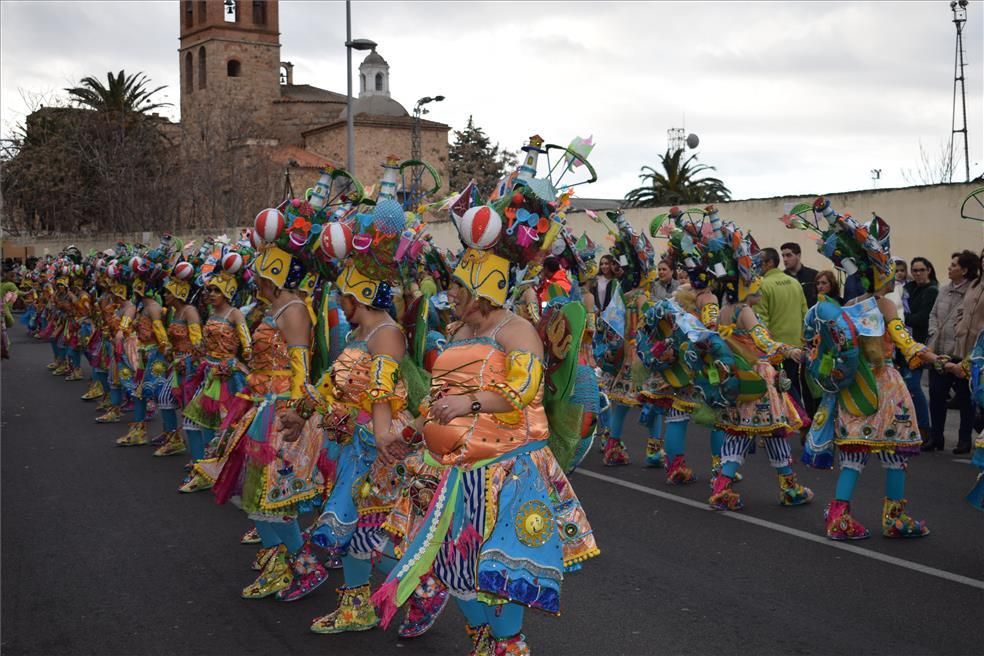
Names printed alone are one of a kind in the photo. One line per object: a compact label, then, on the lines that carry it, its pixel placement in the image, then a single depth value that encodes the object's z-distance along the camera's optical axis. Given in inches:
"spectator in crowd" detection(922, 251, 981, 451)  445.7
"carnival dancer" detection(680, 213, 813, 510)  339.9
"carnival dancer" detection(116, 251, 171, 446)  485.7
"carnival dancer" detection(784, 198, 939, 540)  294.5
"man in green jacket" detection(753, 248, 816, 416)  468.8
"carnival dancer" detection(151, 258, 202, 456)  422.9
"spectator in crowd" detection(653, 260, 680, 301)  517.7
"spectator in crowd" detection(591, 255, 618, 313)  497.4
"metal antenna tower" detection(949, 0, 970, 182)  779.4
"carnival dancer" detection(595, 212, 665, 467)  426.9
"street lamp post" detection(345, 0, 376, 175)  895.9
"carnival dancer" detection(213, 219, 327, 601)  248.1
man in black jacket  536.1
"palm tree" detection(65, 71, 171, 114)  2367.1
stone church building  2573.8
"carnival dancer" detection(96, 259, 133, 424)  537.3
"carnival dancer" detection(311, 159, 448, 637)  221.0
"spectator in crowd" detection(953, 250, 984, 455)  423.2
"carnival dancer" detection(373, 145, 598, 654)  177.0
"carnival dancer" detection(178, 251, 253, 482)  346.0
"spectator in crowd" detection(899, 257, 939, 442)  491.8
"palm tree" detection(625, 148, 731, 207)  1608.0
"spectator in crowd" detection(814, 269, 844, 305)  418.5
